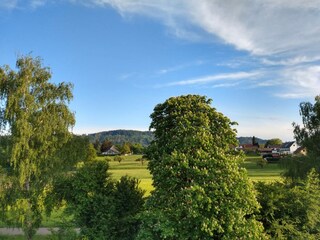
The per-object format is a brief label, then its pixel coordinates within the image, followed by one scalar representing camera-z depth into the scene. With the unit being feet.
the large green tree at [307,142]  65.51
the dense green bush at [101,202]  47.14
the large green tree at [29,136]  55.13
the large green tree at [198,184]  36.65
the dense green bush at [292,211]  42.91
